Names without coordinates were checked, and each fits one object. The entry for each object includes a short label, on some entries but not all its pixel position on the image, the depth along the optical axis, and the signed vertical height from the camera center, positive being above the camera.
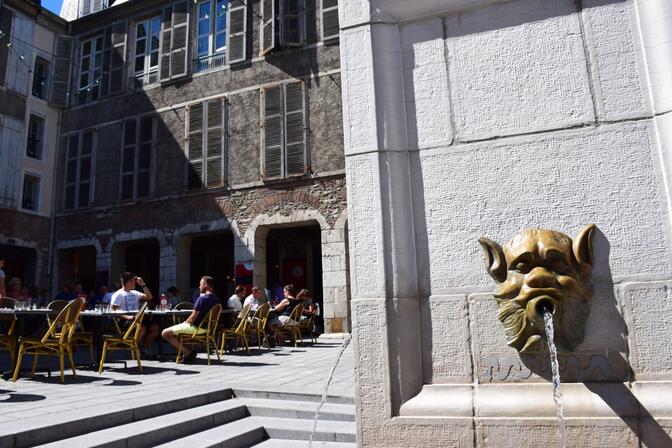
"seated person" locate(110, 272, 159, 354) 6.96 +0.24
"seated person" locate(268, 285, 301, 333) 10.30 +0.01
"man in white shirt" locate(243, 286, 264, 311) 10.15 +0.28
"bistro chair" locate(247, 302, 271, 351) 9.05 -0.11
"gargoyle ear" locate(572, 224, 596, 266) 2.21 +0.23
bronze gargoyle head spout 2.17 +0.06
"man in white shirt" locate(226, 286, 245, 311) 10.38 +0.24
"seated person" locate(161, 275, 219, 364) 7.13 -0.07
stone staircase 3.28 -0.74
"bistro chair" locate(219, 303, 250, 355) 8.19 -0.20
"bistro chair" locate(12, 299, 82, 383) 5.20 -0.17
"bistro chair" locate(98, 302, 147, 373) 6.10 -0.22
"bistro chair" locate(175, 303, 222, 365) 7.15 -0.23
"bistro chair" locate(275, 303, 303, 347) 10.42 -0.25
